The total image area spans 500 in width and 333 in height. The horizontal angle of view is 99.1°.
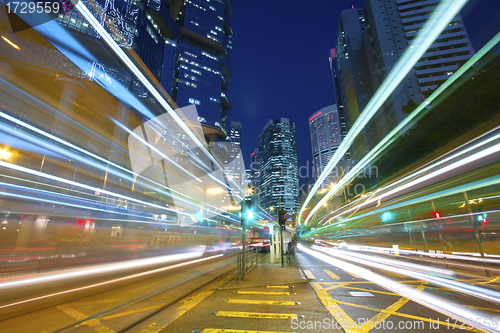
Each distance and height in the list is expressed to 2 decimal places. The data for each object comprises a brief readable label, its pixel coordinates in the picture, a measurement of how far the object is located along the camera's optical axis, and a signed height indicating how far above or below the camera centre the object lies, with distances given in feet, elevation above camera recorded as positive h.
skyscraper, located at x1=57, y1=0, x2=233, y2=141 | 213.46 +239.01
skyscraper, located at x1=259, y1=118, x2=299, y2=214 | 648.83 +80.17
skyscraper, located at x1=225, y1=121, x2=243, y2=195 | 610.03 +178.21
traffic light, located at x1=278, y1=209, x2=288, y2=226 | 46.01 +2.78
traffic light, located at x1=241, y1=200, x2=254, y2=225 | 32.76 +3.31
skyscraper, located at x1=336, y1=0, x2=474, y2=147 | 211.00 +181.02
